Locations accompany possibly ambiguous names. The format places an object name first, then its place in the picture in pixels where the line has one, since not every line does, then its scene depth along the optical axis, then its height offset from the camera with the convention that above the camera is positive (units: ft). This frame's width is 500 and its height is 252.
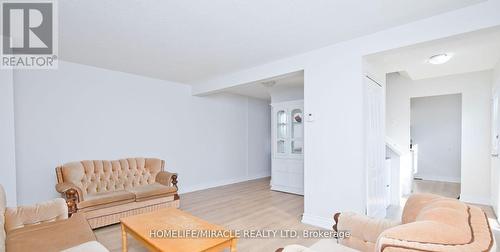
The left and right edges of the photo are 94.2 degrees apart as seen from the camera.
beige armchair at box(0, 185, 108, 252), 5.74 -3.00
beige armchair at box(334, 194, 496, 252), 2.94 -1.51
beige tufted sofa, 9.94 -3.22
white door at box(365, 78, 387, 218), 9.72 -1.26
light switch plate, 10.56 +0.29
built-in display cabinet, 16.52 -1.75
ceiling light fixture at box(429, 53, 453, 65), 10.33 +2.94
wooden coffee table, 5.87 -3.10
